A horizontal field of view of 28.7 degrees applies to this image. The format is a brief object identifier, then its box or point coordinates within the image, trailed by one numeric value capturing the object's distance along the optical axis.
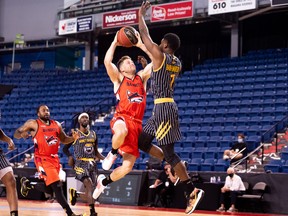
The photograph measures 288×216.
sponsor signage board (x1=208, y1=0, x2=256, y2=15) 21.44
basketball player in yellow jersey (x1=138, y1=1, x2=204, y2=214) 7.12
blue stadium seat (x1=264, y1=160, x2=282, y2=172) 14.70
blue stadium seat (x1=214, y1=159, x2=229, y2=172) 15.62
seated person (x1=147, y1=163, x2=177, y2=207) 15.30
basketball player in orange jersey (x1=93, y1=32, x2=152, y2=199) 7.62
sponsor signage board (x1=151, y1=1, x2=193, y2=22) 23.20
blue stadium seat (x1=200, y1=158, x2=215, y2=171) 15.88
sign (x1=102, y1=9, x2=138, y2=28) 24.64
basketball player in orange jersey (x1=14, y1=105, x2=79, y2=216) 9.16
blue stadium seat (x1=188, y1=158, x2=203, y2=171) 16.09
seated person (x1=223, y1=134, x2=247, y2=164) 15.48
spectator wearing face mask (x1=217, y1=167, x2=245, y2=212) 14.04
